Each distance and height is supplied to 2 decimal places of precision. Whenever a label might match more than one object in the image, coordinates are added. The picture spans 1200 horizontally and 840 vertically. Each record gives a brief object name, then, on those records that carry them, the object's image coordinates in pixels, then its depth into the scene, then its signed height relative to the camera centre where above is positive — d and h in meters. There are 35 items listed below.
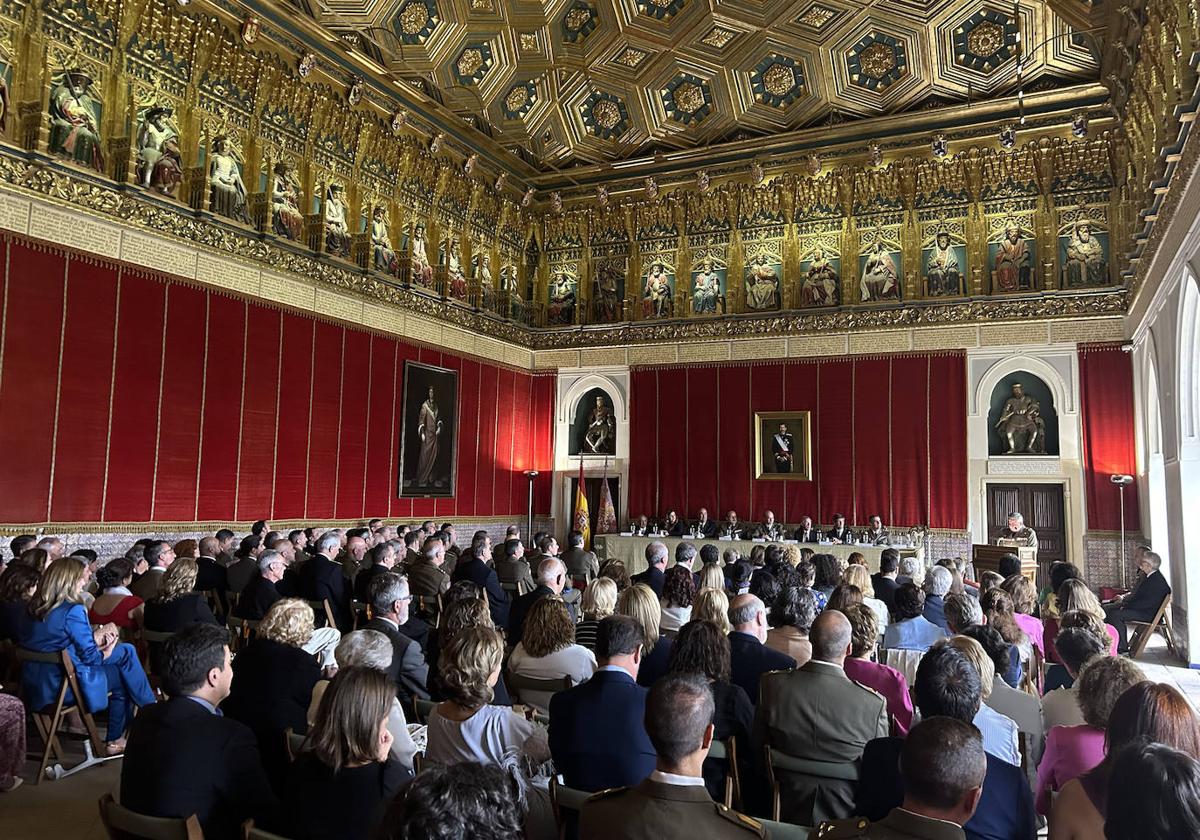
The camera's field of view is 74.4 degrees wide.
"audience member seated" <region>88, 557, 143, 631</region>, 6.05 -0.85
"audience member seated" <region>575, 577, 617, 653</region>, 5.52 -0.76
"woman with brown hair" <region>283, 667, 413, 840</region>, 2.42 -0.86
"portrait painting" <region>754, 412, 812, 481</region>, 17.73 +1.26
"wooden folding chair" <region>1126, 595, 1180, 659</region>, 9.12 -1.52
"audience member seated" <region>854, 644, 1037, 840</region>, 2.61 -0.93
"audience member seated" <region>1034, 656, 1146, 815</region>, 3.09 -0.90
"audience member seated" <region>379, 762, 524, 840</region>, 1.49 -0.60
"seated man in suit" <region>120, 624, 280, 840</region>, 2.67 -0.95
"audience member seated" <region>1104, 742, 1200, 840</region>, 1.86 -0.69
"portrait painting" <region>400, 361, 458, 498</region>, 16.14 +1.36
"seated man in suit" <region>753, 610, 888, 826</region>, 3.42 -0.99
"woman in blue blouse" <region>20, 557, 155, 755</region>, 4.98 -0.95
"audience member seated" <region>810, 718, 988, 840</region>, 2.18 -0.79
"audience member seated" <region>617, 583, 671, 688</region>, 4.55 -0.77
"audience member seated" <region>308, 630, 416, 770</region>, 3.52 -0.70
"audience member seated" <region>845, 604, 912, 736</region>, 4.25 -0.94
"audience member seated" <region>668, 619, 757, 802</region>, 3.61 -0.87
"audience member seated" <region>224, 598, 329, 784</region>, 3.71 -0.92
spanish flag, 18.48 -0.45
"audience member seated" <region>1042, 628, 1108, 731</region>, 3.98 -0.80
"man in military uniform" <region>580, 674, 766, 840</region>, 2.21 -0.85
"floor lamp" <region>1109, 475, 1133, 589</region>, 14.20 +0.45
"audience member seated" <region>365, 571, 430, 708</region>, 4.57 -0.82
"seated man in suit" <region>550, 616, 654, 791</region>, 3.13 -0.94
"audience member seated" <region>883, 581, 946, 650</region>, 5.35 -0.84
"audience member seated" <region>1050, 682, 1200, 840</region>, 2.34 -0.74
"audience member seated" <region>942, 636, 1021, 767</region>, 3.39 -0.96
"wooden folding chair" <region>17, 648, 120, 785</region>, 4.88 -1.49
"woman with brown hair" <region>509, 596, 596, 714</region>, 4.22 -0.84
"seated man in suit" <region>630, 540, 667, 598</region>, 7.59 -0.66
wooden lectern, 12.84 -0.86
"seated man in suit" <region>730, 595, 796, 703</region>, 4.33 -0.86
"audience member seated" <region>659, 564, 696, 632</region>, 6.01 -0.76
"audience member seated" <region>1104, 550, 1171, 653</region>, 9.54 -1.11
